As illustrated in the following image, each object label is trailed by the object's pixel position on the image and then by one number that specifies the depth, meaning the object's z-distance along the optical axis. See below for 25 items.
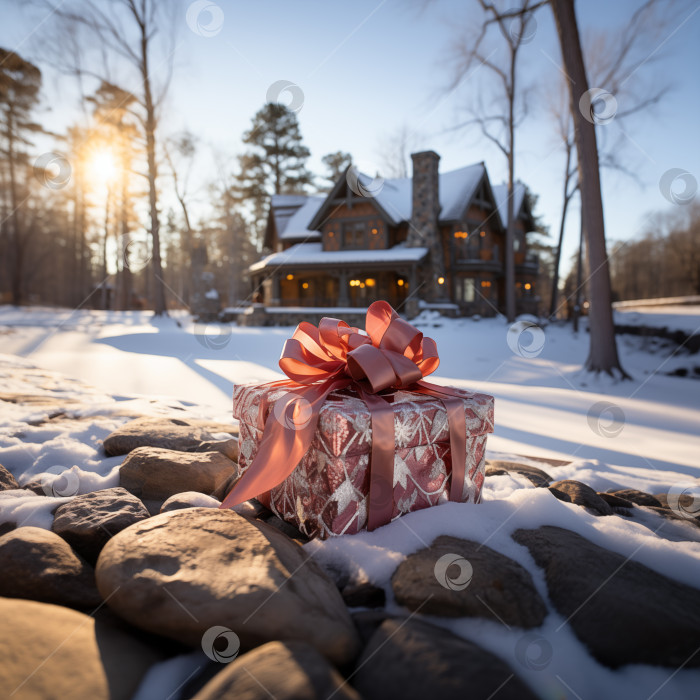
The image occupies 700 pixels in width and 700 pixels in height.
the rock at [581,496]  2.10
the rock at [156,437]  2.66
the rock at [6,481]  2.06
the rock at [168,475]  2.20
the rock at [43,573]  1.31
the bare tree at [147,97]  15.30
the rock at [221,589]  1.12
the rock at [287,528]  1.71
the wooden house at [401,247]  21.16
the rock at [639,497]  2.38
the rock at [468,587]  1.26
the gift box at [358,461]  1.52
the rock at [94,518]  1.57
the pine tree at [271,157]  33.56
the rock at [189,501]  1.83
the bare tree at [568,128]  10.11
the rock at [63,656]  0.96
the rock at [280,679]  0.88
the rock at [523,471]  2.59
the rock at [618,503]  2.18
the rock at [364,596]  1.37
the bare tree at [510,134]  16.42
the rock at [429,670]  0.94
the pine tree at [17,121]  21.89
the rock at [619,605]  1.15
